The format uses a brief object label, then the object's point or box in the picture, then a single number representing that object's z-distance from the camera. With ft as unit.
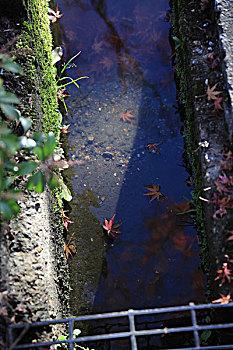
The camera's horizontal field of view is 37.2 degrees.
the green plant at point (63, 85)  11.57
